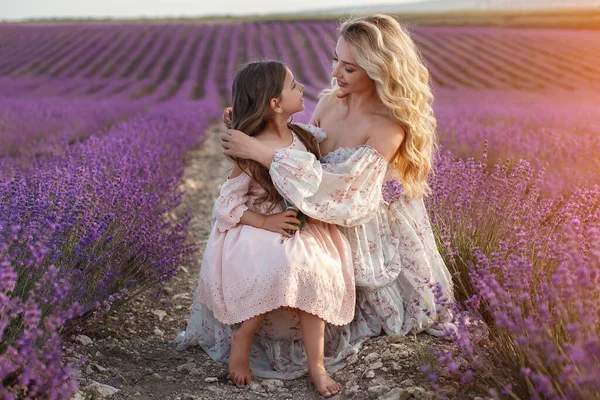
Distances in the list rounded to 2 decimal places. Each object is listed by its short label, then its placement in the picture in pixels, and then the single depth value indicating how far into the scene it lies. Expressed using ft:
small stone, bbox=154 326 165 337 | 9.67
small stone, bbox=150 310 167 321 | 10.40
